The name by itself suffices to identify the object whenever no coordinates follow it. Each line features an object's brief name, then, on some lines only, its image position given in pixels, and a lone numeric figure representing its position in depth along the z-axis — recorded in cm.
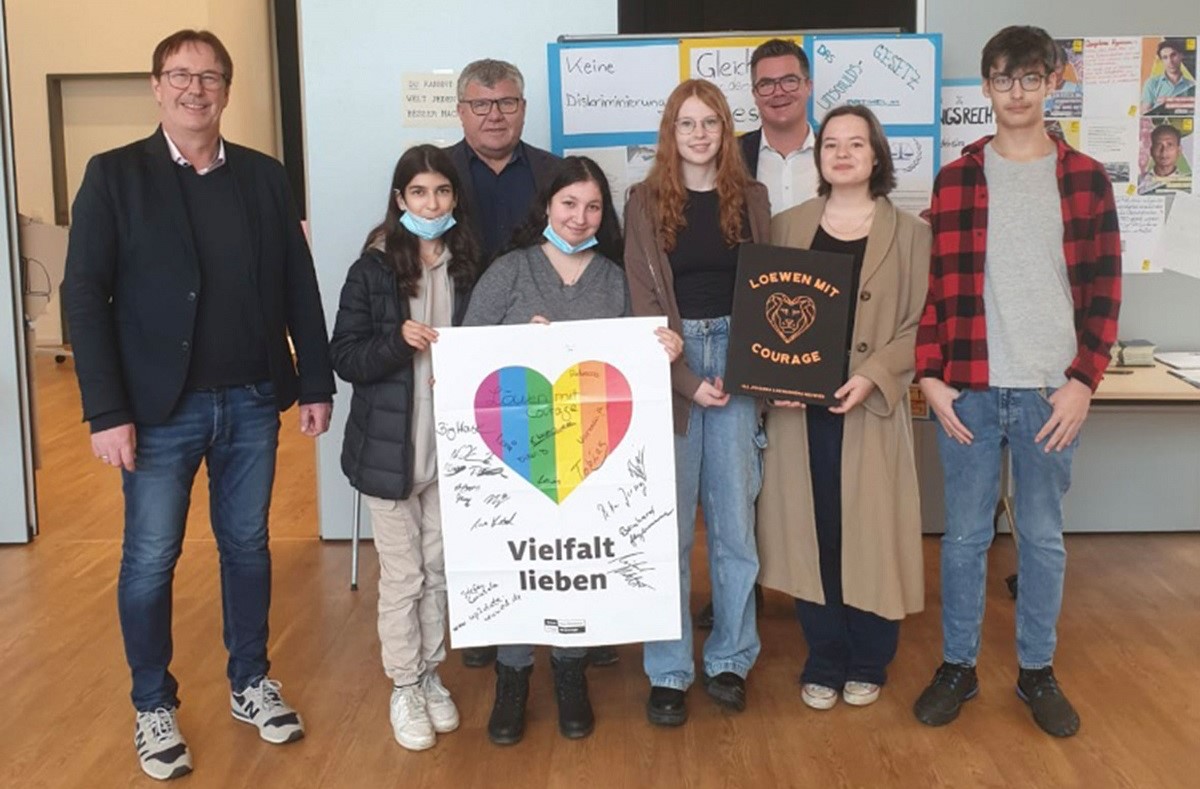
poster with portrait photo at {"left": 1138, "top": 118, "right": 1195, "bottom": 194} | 419
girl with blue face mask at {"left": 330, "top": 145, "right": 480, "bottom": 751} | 269
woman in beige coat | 273
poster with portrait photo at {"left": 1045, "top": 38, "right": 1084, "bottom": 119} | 418
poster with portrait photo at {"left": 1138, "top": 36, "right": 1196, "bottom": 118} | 416
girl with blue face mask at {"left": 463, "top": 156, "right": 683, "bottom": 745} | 270
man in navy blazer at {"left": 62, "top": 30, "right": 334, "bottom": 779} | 253
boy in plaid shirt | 262
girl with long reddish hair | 273
